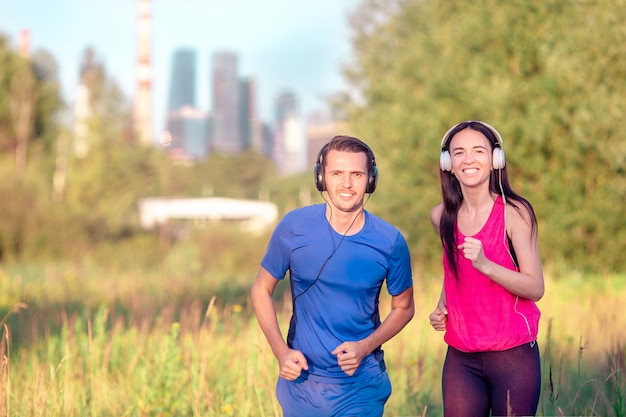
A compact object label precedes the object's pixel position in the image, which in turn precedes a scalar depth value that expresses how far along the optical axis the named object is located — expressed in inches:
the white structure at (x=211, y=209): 2299.5
